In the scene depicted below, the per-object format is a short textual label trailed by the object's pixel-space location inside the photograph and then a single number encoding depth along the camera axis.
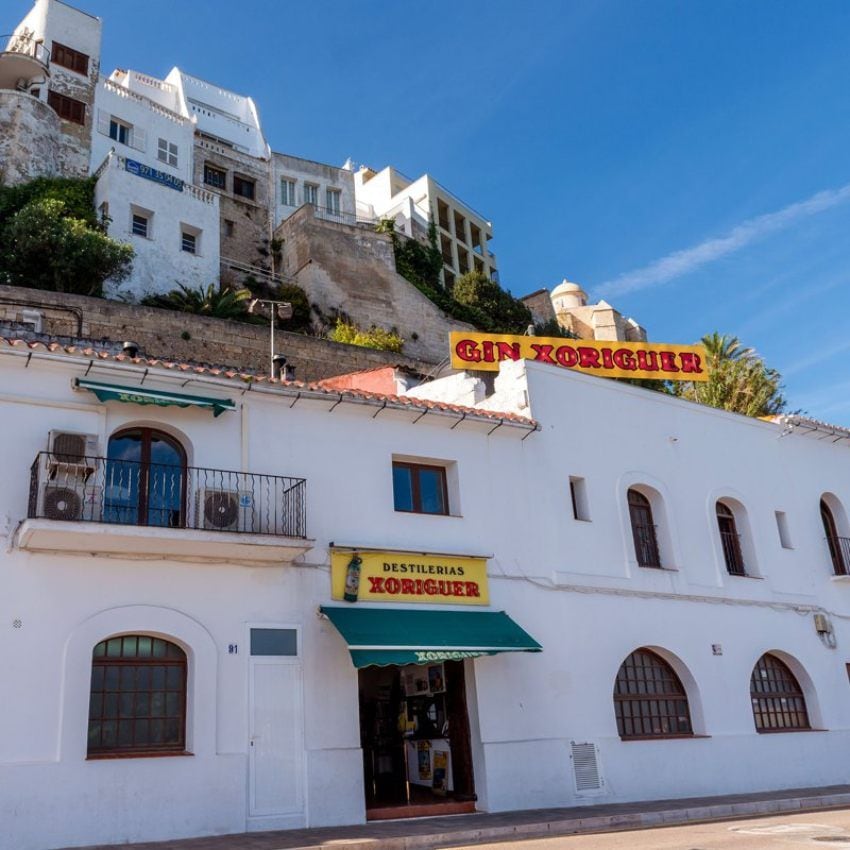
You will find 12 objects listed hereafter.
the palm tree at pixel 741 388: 32.47
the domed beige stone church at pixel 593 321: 66.12
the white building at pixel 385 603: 11.31
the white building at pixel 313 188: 46.84
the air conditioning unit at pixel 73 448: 11.59
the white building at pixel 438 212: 57.22
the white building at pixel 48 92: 35.97
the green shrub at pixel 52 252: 30.61
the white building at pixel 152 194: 34.62
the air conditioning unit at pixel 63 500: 11.26
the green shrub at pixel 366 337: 36.81
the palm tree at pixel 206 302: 33.03
